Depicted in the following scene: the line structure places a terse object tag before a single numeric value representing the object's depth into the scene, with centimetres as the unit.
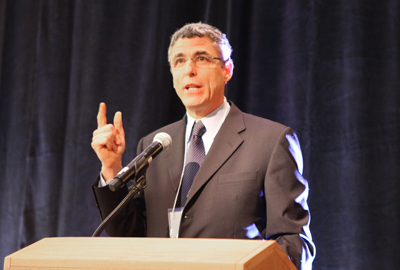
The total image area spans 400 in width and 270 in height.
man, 408
